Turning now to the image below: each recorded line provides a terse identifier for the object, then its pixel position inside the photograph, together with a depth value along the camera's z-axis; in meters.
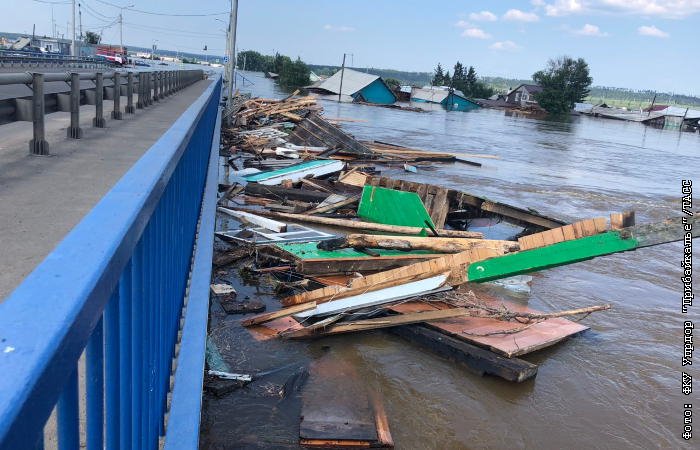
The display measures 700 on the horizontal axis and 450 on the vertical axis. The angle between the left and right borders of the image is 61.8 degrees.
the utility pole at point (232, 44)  21.86
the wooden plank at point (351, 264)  7.50
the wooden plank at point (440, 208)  10.62
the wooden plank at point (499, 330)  6.06
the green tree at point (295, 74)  91.12
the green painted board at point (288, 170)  14.54
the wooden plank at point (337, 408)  4.46
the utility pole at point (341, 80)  67.41
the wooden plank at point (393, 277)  6.32
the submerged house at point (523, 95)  97.38
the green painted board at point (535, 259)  6.09
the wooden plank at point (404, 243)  8.13
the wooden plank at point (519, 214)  10.64
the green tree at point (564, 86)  88.06
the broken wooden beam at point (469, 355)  5.62
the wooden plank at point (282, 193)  12.75
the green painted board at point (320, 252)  8.05
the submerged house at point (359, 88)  69.06
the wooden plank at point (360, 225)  9.38
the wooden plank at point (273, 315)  6.24
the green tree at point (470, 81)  107.83
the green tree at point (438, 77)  114.62
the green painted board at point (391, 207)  9.92
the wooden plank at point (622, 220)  6.06
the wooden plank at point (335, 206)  11.41
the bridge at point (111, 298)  0.87
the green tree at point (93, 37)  119.18
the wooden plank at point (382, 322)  6.12
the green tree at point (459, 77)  108.00
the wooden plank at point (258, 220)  9.52
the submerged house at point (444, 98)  76.75
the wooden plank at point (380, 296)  6.32
